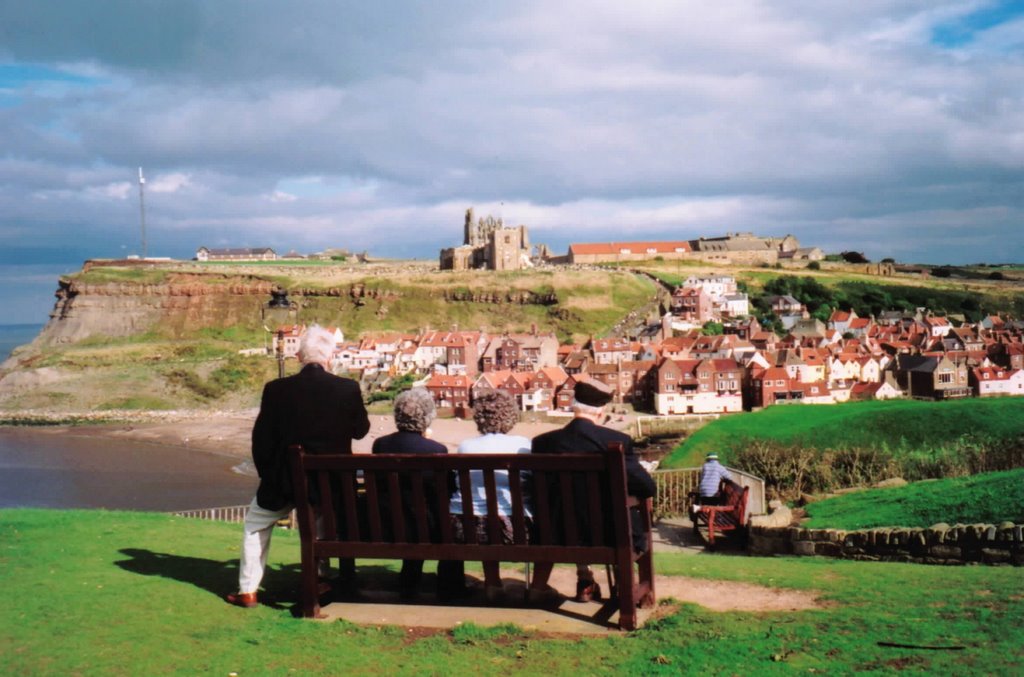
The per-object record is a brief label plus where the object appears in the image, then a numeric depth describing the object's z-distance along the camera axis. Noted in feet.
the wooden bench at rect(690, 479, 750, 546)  48.32
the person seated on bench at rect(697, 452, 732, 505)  52.28
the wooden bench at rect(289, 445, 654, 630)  20.10
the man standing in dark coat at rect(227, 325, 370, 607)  22.66
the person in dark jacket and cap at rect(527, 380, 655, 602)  21.25
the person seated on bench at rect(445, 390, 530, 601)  21.95
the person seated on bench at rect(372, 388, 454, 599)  23.12
